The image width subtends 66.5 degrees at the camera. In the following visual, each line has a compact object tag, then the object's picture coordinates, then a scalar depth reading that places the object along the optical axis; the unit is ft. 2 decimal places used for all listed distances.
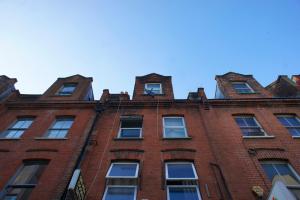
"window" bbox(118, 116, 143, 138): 40.22
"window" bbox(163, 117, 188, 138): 39.70
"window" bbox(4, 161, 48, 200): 29.98
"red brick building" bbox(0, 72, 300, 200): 29.53
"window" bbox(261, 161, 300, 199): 29.50
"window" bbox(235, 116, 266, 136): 39.27
